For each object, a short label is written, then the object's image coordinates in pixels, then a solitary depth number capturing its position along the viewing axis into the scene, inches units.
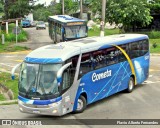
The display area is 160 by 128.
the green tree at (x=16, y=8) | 2337.6
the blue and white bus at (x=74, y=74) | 554.3
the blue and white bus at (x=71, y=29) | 1523.1
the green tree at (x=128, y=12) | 1932.8
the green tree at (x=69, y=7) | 3927.9
